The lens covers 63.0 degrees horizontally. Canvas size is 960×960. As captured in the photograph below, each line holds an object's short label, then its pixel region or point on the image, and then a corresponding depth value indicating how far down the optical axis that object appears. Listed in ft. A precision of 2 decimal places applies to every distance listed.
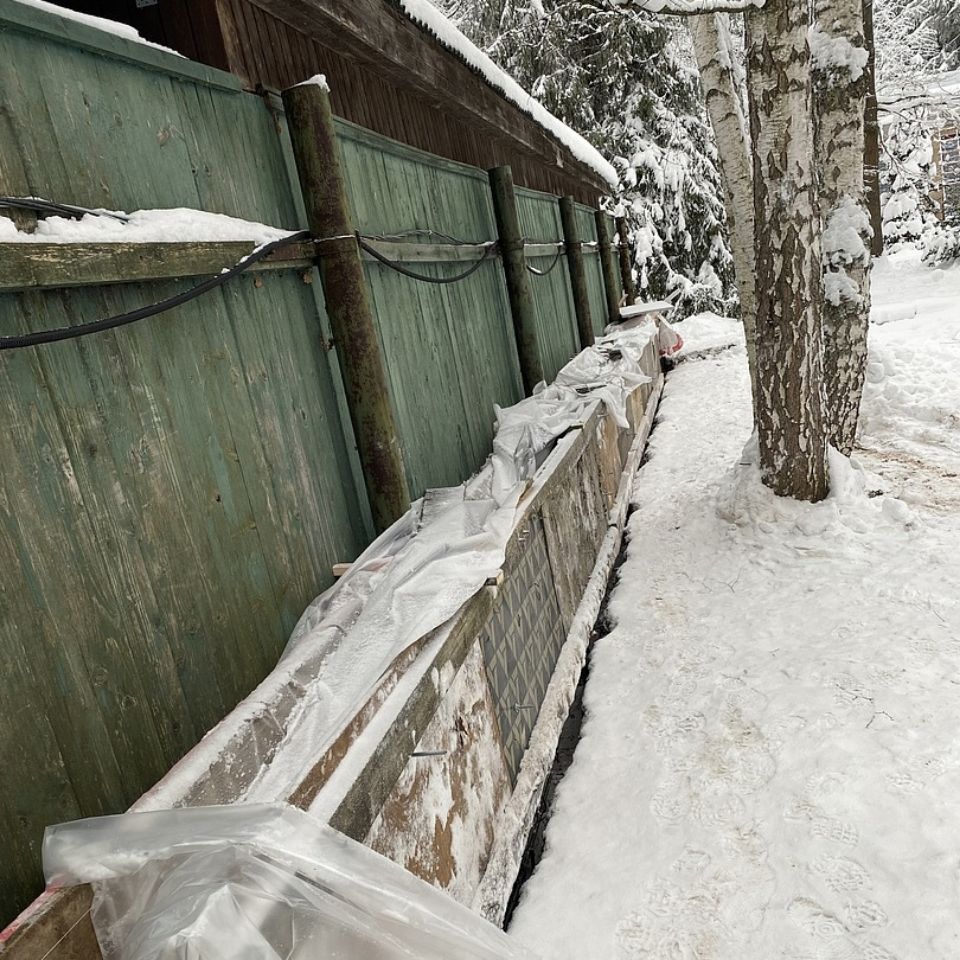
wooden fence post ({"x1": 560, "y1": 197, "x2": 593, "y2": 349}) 28.07
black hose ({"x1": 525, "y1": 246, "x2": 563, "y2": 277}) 21.65
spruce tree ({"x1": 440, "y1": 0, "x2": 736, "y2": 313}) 56.65
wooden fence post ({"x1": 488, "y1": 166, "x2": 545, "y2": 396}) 17.46
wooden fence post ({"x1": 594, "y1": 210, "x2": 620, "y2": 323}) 40.37
